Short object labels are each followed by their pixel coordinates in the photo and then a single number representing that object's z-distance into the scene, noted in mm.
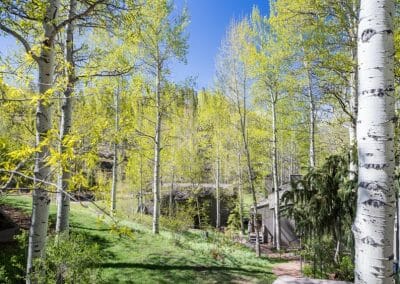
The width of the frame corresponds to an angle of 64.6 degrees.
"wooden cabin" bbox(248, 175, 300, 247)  18078
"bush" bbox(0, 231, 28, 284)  6366
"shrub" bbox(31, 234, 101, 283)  4742
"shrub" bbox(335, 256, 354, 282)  7625
